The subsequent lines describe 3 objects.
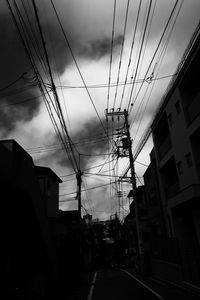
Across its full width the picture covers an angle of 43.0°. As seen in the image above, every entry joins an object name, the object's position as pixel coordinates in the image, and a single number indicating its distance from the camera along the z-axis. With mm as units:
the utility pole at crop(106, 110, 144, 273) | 17245
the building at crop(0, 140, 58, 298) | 7336
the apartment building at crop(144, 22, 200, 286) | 12955
